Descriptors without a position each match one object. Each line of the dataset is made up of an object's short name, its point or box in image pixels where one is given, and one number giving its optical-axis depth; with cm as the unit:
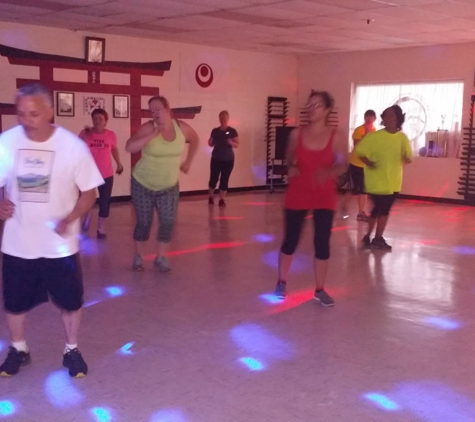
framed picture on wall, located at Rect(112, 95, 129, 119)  940
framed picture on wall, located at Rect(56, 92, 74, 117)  878
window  1015
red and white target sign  1041
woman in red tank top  383
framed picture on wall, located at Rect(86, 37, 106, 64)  891
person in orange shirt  780
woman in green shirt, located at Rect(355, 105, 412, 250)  566
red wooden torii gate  831
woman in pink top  614
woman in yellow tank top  441
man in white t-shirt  259
